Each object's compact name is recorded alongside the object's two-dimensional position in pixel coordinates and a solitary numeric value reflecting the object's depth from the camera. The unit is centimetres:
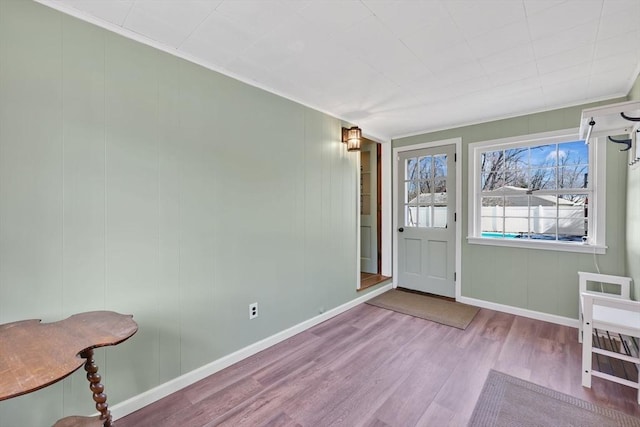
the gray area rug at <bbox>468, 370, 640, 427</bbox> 163
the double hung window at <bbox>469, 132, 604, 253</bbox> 282
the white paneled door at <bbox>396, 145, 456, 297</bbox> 370
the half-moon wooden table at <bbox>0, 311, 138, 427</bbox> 94
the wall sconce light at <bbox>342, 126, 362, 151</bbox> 324
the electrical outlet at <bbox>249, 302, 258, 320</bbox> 234
